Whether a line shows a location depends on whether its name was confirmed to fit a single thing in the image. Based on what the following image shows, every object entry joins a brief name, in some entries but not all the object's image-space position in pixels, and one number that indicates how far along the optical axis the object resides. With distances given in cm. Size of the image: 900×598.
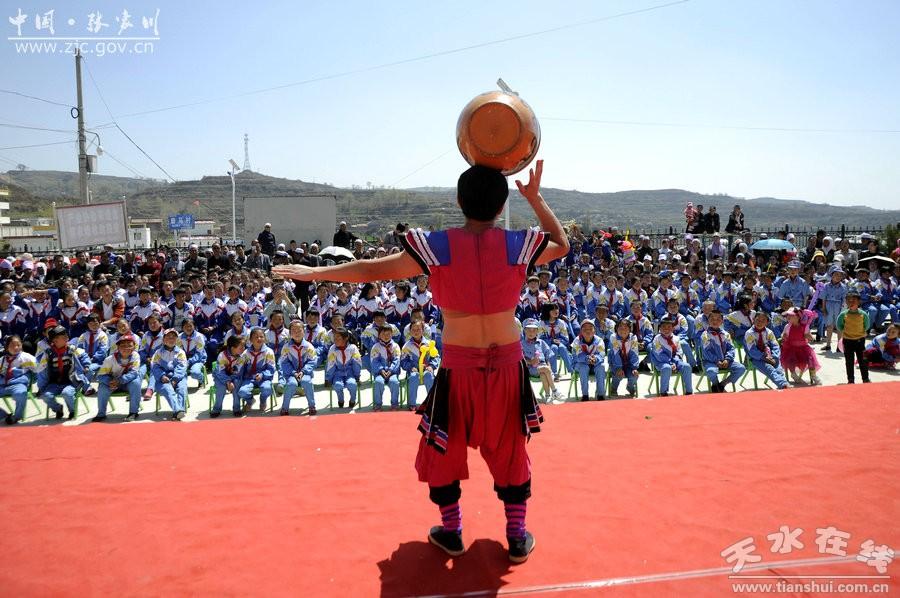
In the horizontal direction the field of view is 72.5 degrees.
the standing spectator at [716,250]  1562
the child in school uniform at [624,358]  809
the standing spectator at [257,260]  1482
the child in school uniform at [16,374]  706
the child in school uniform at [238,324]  843
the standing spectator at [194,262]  1448
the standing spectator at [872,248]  1367
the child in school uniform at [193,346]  840
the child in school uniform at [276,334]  835
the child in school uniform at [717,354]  793
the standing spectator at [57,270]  1280
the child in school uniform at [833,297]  1120
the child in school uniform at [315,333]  866
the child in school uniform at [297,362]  756
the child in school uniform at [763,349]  805
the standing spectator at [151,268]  1357
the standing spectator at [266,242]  1633
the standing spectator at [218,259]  1429
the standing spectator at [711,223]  1722
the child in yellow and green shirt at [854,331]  824
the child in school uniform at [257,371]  755
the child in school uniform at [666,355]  796
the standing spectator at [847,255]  1429
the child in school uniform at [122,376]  720
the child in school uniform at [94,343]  824
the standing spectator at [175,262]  1449
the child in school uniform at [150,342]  806
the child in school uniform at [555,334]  912
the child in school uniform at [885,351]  917
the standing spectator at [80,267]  1335
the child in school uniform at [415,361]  772
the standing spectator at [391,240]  1516
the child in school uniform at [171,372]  729
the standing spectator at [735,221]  1728
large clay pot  285
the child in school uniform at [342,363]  786
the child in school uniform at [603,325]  903
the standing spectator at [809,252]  1562
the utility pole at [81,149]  1980
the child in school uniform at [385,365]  758
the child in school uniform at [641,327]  909
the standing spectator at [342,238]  1577
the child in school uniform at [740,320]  918
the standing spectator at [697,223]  1745
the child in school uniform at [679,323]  943
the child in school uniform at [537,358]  761
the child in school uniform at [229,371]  743
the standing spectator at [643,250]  1688
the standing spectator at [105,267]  1361
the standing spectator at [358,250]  1435
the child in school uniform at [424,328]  840
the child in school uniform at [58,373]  724
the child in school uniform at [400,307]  1047
